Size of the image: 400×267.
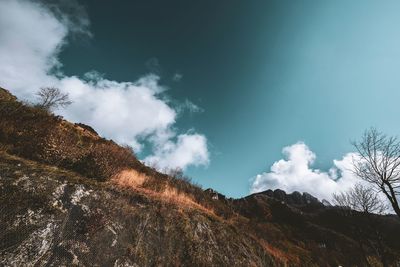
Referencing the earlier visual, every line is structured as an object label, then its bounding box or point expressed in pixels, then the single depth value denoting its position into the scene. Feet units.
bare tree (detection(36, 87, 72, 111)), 143.54
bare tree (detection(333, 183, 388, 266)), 71.26
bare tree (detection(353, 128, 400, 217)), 37.30
